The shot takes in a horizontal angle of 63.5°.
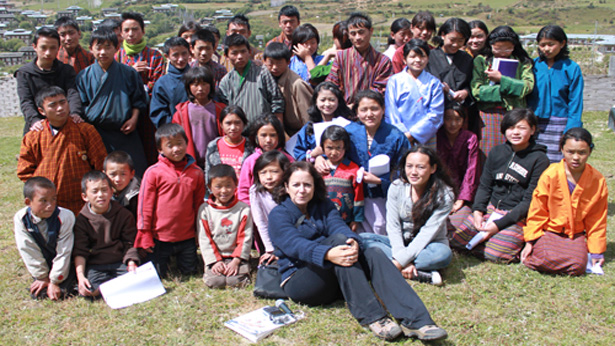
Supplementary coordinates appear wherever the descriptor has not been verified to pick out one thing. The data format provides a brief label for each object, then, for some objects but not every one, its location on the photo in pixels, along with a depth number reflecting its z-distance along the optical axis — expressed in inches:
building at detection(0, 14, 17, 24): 3311.5
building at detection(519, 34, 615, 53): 1321.7
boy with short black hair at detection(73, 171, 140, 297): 151.4
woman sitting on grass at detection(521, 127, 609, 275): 160.4
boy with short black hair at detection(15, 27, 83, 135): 183.5
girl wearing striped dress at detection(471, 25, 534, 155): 195.9
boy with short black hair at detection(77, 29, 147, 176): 188.7
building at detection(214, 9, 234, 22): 2896.4
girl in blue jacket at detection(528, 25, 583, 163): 195.2
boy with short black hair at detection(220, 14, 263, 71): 248.8
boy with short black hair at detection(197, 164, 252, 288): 158.2
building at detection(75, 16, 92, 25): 2436.8
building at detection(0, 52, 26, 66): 1956.8
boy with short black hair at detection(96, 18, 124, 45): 202.6
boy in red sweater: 160.4
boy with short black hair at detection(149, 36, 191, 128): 196.2
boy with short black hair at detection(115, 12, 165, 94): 217.3
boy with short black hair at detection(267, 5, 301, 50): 255.4
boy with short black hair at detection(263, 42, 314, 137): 196.2
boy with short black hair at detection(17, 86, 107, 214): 167.6
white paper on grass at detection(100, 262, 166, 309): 145.0
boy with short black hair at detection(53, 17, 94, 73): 217.0
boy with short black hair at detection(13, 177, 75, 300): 145.4
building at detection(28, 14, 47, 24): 3077.5
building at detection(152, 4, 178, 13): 3129.9
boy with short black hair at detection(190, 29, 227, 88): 205.3
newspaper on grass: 127.7
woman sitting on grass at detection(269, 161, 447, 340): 125.3
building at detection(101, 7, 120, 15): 3163.1
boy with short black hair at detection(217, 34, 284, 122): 195.8
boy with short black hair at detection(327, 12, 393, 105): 202.7
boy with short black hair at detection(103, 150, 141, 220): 165.2
